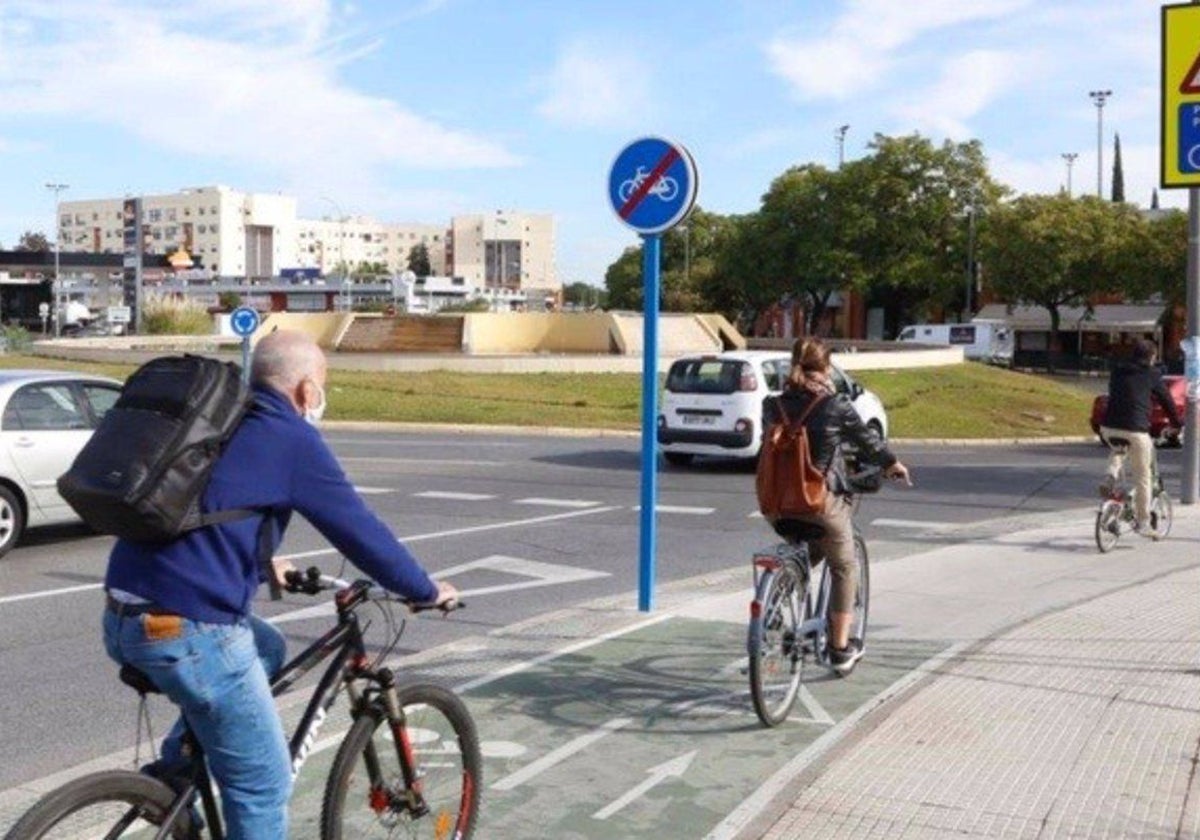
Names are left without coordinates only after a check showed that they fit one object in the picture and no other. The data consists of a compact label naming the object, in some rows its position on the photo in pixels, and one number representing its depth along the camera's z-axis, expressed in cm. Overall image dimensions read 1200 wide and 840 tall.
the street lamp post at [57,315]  8553
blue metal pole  855
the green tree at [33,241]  18585
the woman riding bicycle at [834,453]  677
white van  7000
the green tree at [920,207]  7475
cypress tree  12188
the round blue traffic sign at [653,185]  852
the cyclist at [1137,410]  1222
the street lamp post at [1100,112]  10125
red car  2723
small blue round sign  2635
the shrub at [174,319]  5816
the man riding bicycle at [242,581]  348
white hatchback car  1941
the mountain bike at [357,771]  344
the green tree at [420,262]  16762
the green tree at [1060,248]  6750
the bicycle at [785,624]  617
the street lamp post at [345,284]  10625
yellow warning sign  1357
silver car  1166
